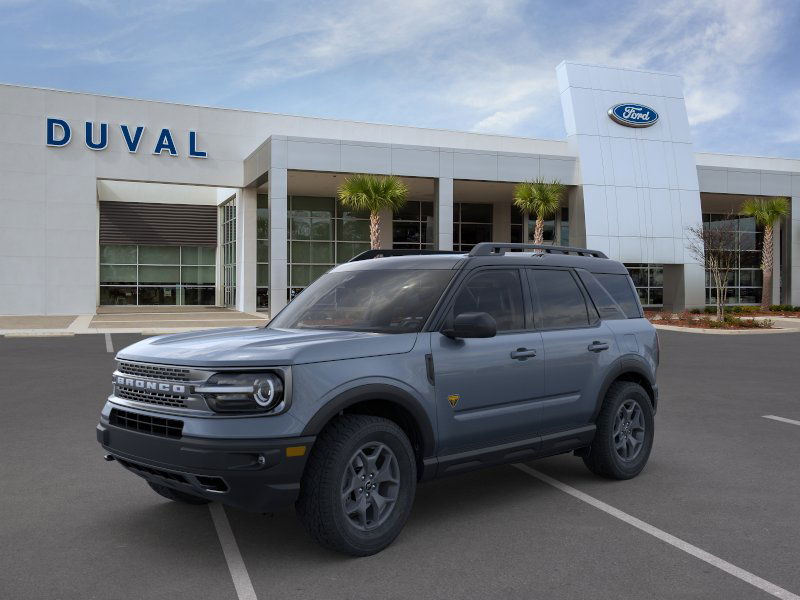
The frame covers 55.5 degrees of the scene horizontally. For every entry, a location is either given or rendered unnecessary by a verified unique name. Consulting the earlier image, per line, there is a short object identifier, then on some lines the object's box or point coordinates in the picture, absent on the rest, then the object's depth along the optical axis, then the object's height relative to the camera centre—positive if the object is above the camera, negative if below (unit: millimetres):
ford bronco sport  4215 -594
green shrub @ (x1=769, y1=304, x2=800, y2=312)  36256 -552
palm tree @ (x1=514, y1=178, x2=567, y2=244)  31250 +4072
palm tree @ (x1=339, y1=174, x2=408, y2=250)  28250 +3852
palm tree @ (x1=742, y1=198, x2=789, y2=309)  35938 +3830
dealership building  30250 +4909
